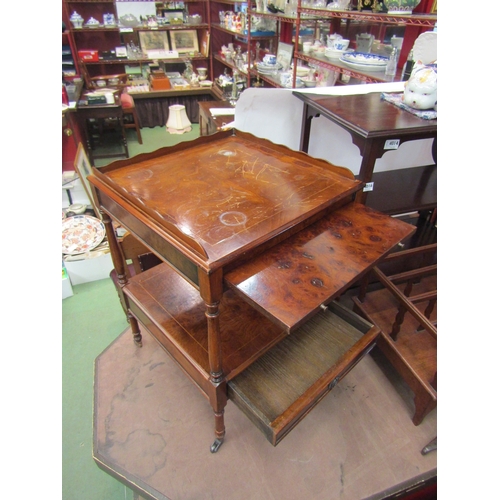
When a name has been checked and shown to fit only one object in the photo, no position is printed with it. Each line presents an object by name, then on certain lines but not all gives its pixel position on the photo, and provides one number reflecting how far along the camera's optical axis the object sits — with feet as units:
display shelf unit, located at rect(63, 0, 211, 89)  13.14
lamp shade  14.26
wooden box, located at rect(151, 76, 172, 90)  14.17
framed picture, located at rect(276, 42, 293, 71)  8.08
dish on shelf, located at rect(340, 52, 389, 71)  4.95
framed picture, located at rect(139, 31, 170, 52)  14.26
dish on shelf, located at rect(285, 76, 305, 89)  7.23
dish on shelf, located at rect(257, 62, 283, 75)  8.39
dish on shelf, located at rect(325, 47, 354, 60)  5.61
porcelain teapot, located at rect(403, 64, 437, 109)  3.73
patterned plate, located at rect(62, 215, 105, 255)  7.30
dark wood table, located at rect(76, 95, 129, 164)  11.62
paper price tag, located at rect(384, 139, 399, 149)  3.72
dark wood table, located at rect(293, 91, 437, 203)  3.57
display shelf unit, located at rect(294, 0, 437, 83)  3.67
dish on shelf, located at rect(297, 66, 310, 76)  7.36
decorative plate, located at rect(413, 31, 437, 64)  4.18
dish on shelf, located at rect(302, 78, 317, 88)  7.10
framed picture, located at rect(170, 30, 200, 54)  14.62
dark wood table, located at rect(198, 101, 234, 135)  8.71
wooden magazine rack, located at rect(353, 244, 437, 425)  3.75
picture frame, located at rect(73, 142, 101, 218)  8.75
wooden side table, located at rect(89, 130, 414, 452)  2.53
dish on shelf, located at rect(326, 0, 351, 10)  5.35
